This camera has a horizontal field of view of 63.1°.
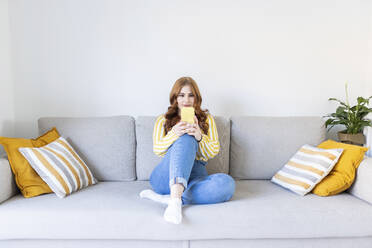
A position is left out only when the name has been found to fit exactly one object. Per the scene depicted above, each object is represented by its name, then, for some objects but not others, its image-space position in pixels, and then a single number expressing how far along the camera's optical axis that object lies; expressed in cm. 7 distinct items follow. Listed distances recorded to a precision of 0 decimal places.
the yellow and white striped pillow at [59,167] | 175
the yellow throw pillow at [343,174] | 177
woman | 159
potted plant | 226
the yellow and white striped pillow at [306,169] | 181
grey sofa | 152
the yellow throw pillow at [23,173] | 173
